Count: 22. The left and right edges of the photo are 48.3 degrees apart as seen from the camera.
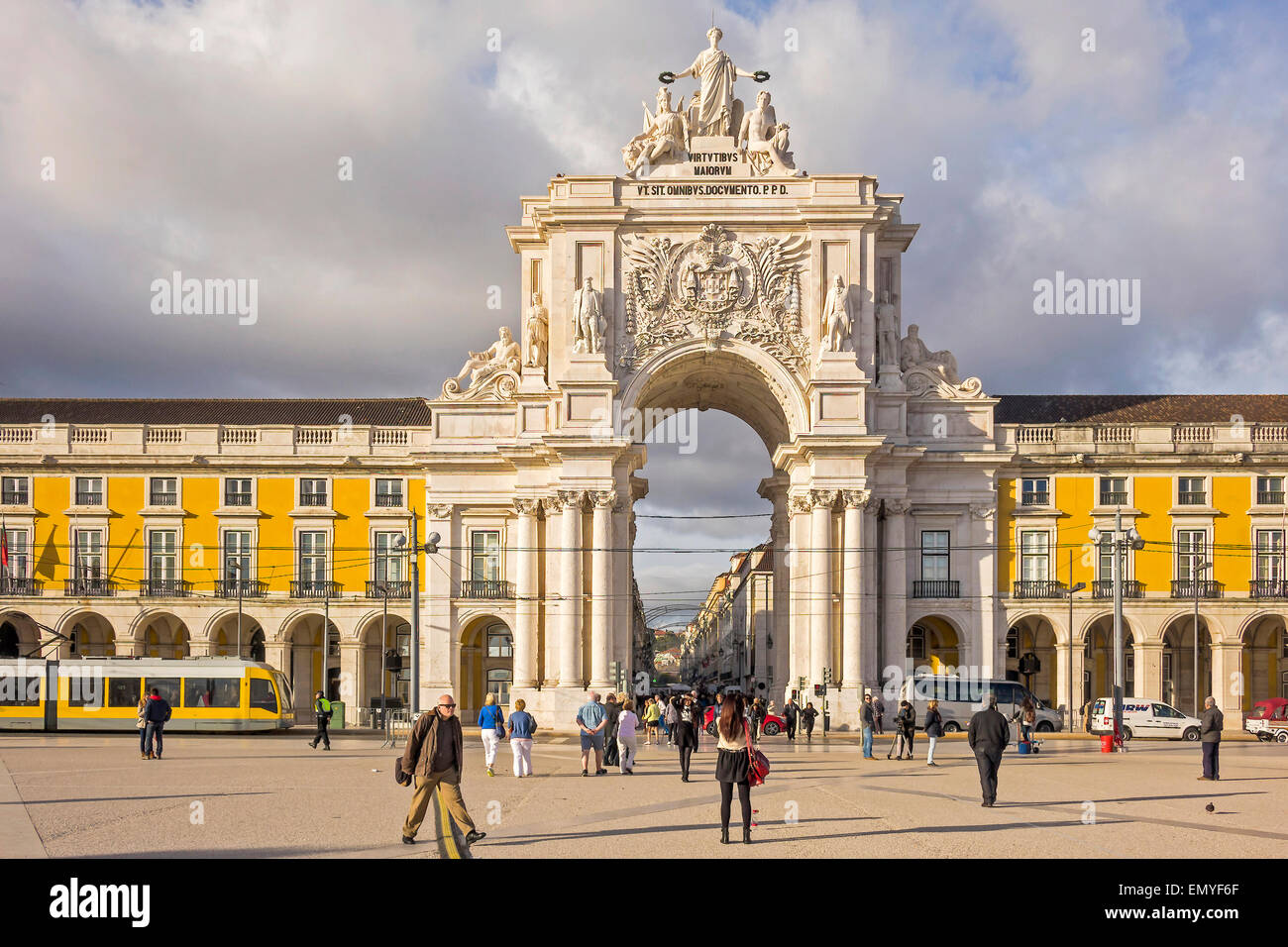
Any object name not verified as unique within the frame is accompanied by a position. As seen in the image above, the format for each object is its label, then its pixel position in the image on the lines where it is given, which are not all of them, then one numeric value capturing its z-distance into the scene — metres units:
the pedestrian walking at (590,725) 32.72
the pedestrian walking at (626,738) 33.47
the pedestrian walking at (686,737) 31.02
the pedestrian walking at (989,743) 24.56
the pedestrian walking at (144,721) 36.03
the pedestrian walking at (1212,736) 30.41
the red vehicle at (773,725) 51.96
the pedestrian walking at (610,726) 35.41
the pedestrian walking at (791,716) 49.34
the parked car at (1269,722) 52.28
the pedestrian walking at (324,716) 43.47
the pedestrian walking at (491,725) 30.69
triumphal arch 56.75
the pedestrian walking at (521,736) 30.73
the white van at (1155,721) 53.81
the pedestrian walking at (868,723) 40.24
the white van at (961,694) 54.50
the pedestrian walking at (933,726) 36.09
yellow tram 50.25
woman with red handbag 19.59
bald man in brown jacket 18.80
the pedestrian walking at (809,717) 49.16
